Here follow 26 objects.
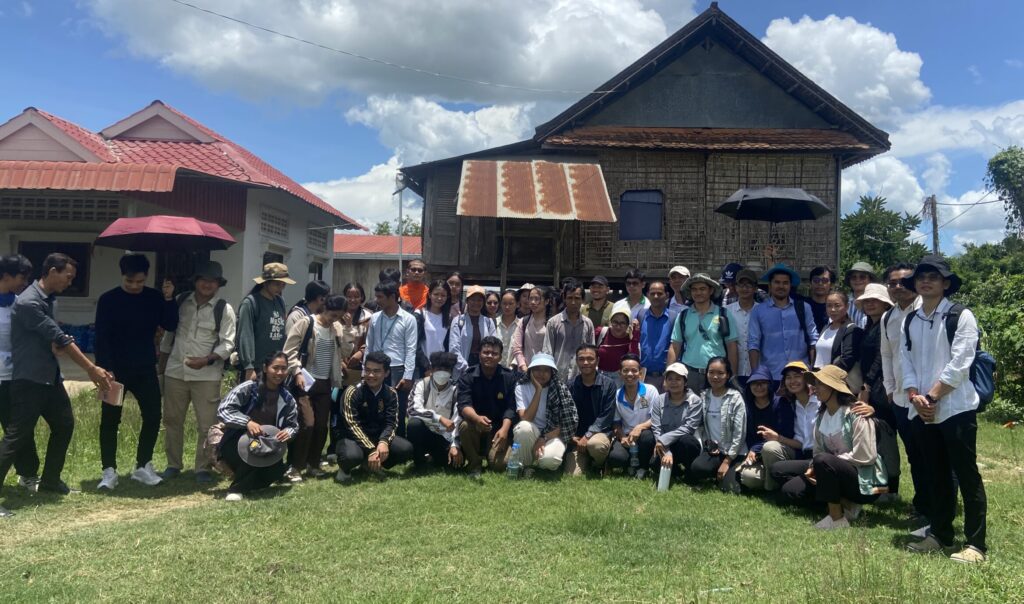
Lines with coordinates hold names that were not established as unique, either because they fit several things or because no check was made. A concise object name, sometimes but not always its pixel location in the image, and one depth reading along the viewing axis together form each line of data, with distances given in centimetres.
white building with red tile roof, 1045
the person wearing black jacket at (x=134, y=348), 578
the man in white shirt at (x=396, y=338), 654
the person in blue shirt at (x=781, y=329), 601
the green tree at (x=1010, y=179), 2602
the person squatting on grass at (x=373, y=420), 604
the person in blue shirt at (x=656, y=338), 657
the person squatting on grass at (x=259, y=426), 552
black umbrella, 839
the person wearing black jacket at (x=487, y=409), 619
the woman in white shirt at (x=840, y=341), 540
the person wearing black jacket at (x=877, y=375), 511
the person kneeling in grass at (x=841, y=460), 479
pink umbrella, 626
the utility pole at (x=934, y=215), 2611
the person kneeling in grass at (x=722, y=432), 573
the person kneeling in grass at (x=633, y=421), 611
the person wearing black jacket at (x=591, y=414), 619
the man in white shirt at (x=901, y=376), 457
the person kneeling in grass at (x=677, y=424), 588
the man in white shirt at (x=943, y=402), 408
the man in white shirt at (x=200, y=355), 598
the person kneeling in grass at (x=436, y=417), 626
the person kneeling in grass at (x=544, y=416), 616
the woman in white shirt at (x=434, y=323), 691
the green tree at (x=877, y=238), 2900
